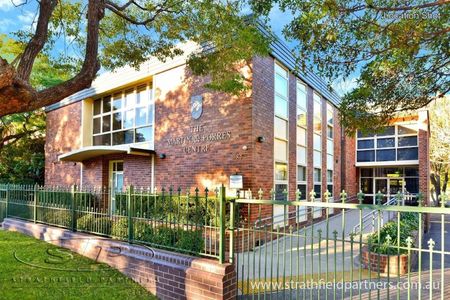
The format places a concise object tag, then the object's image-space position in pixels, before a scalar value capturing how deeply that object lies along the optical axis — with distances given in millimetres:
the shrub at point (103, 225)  6730
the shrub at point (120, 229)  6352
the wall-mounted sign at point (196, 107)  10305
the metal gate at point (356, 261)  3720
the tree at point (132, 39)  5182
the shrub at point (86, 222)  7250
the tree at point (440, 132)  22641
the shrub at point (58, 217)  8008
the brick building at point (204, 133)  9500
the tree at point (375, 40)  4738
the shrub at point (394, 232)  7002
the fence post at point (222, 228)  4652
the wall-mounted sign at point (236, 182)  8883
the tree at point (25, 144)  18031
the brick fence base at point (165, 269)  4574
